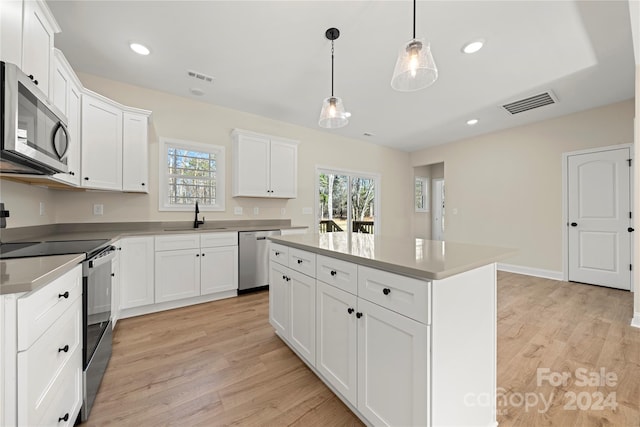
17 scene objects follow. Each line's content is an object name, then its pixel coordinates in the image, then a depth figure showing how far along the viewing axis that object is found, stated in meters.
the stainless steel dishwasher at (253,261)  3.40
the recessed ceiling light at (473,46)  2.33
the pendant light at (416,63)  1.54
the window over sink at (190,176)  3.42
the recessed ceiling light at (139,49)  2.42
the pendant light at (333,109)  2.23
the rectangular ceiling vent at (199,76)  2.90
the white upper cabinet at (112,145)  2.54
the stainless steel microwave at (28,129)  1.14
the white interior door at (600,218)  3.59
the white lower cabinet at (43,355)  0.85
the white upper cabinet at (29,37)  1.32
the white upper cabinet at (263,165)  3.72
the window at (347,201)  5.18
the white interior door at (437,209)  6.95
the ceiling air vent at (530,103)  3.41
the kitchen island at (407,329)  1.02
